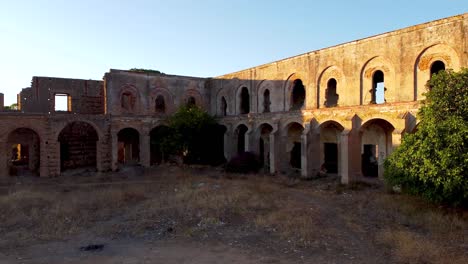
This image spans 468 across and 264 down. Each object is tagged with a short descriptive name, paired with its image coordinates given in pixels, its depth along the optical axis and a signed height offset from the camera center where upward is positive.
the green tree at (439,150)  10.79 -0.60
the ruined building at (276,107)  16.80 +1.73
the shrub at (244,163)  23.20 -2.01
